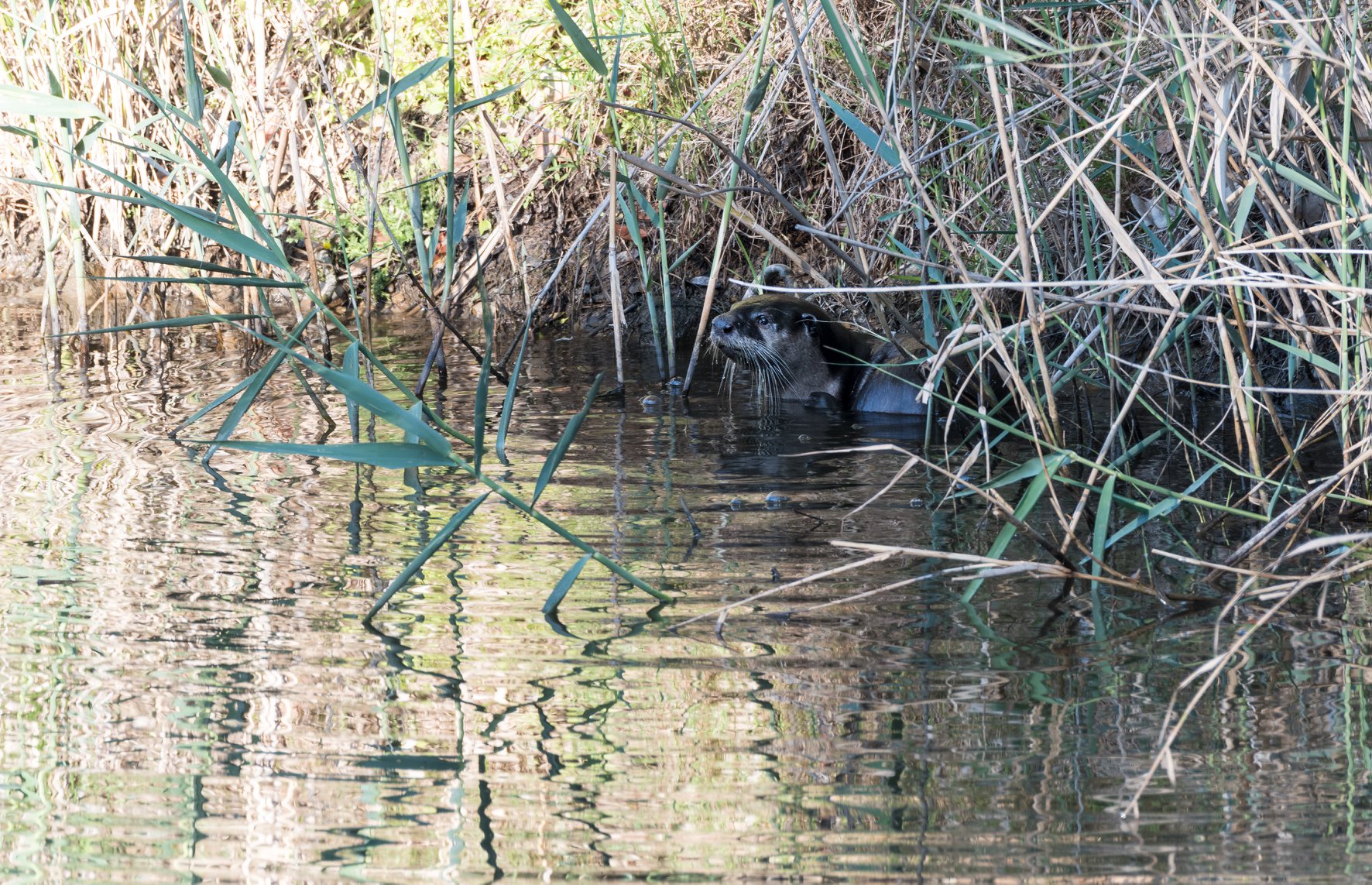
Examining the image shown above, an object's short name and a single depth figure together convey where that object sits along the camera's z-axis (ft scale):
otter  32.19
